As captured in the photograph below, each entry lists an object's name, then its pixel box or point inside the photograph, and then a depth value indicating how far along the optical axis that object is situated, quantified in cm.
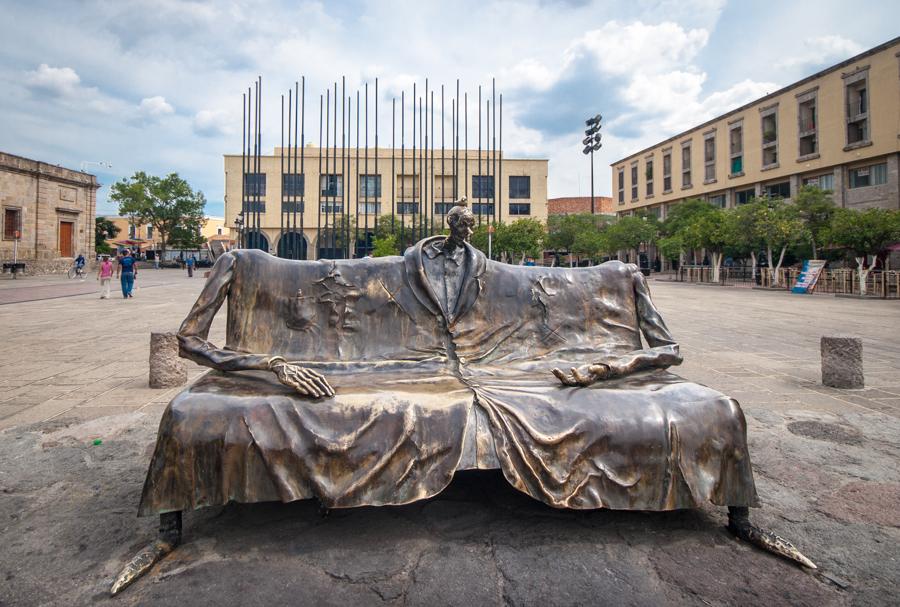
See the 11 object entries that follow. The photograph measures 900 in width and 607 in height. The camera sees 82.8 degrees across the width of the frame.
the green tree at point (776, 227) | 2159
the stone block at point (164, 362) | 468
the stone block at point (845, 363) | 470
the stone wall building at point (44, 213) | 3016
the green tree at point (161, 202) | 4641
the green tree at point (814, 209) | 2269
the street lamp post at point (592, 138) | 2878
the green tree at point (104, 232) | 5089
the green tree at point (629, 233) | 3688
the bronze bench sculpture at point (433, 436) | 197
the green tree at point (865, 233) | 1628
